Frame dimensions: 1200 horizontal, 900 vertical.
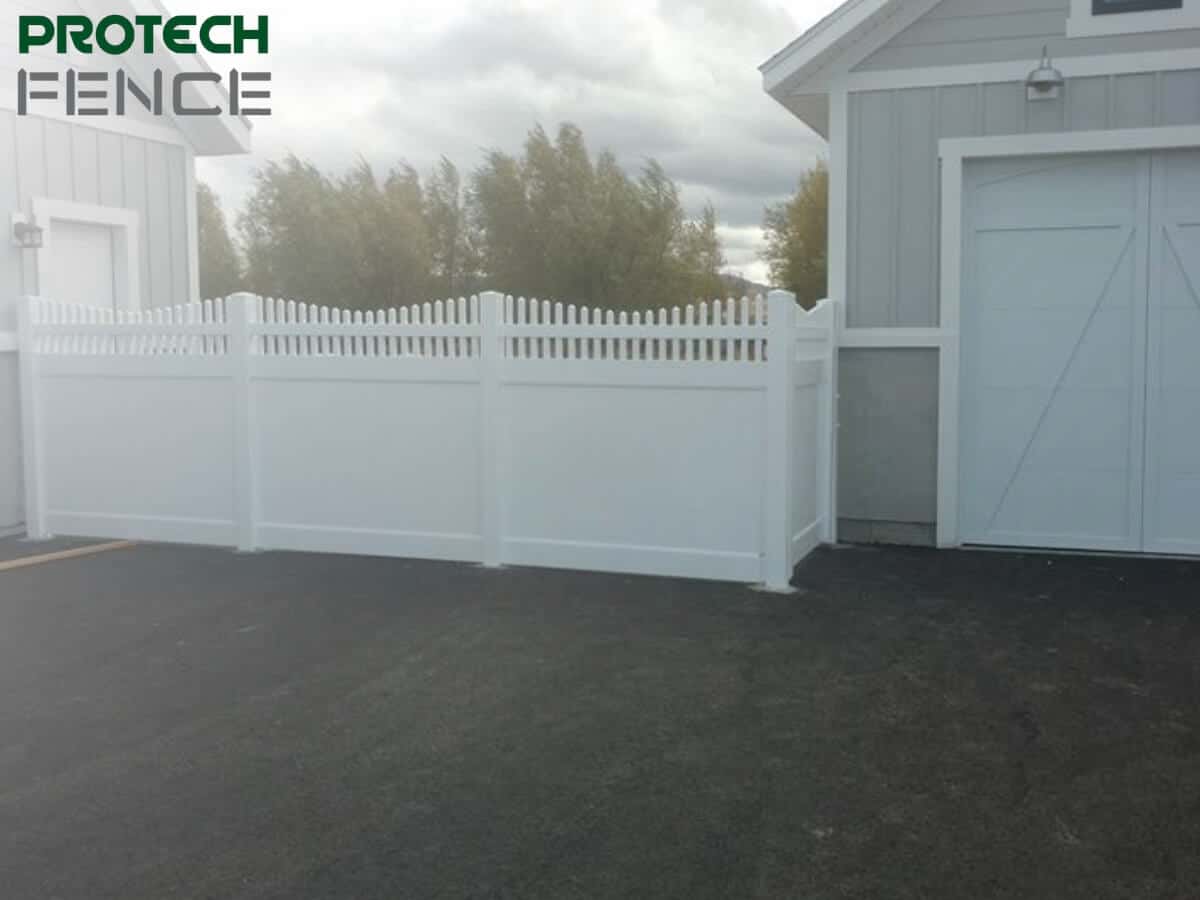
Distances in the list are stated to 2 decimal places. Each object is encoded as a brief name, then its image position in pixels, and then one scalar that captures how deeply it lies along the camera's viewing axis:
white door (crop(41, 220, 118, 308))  9.82
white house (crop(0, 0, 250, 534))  9.24
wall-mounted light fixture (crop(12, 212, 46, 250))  9.25
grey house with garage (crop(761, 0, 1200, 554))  8.08
